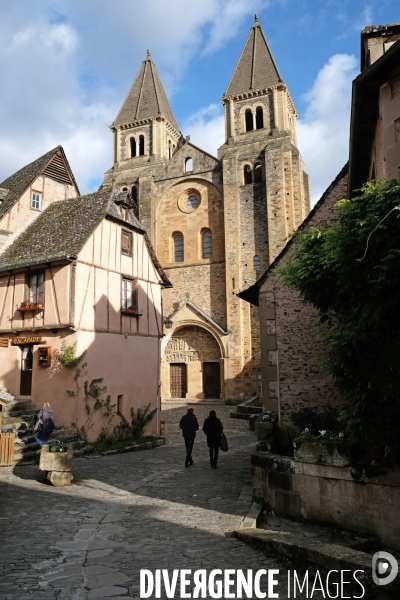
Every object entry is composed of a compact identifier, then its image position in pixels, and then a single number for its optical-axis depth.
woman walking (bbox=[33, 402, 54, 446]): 11.00
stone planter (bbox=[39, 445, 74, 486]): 9.42
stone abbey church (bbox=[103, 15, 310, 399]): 28.78
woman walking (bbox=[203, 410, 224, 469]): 11.34
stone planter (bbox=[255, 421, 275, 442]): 9.65
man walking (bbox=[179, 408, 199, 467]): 11.52
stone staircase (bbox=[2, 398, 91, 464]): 12.11
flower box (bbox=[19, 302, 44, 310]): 14.48
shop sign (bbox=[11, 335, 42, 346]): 14.49
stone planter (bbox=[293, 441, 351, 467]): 6.55
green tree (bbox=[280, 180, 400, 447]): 5.45
